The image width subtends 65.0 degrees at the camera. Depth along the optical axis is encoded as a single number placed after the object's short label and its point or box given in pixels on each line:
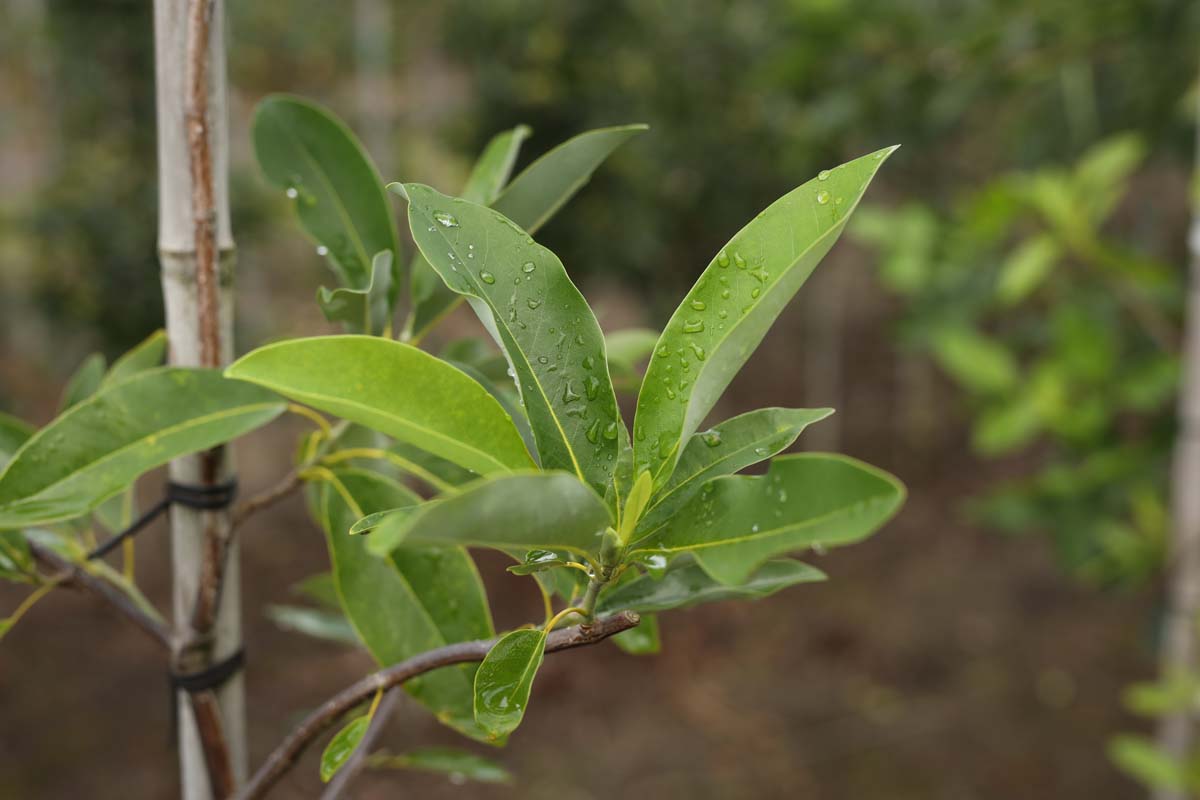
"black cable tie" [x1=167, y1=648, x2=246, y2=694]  0.51
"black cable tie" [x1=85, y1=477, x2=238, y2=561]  0.50
